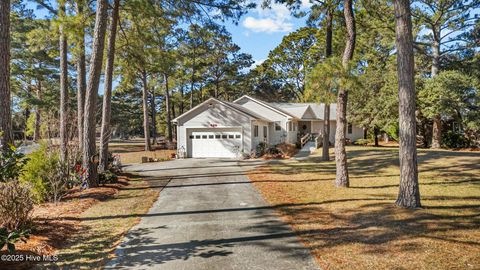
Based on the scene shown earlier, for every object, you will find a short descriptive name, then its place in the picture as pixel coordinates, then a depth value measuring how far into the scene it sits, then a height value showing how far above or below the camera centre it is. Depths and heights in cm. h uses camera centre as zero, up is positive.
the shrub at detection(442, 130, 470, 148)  2503 -46
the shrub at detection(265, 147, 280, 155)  2236 -89
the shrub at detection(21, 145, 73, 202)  808 -84
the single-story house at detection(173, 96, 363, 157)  2150 +78
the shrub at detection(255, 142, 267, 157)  2172 -69
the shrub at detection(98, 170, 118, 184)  1119 -130
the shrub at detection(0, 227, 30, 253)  333 -106
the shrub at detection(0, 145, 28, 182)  442 -29
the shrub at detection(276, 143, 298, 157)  2246 -79
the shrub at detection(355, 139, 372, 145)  3131 -52
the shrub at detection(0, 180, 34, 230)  537 -110
